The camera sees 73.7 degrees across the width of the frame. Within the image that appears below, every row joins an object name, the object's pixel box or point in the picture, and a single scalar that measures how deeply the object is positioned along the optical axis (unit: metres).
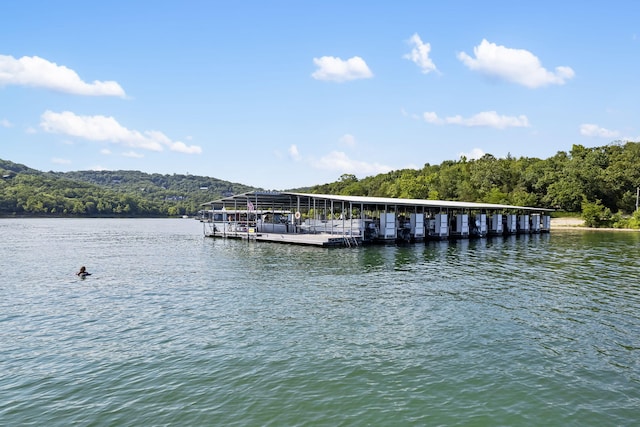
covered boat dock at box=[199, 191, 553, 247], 43.84
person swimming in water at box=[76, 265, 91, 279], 24.14
